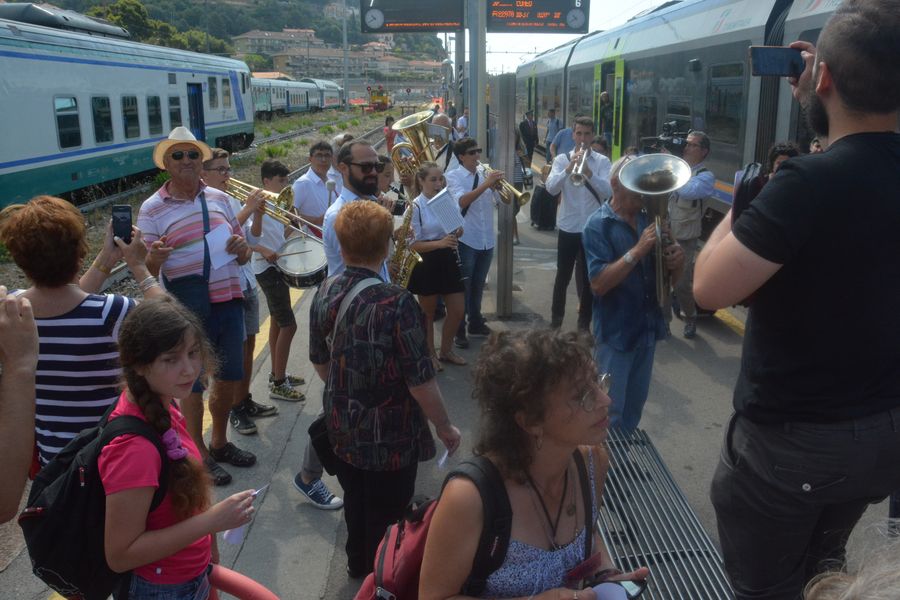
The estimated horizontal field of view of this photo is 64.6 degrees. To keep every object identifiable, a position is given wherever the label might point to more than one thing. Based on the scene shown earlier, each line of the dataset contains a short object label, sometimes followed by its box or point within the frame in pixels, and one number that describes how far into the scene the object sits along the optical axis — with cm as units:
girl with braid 188
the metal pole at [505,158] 643
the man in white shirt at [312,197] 552
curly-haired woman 172
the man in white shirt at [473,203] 592
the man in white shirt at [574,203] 607
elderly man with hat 369
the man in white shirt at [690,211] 631
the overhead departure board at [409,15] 1134
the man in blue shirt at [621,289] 338
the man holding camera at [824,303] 163
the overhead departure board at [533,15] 1336
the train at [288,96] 4172
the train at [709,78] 761
